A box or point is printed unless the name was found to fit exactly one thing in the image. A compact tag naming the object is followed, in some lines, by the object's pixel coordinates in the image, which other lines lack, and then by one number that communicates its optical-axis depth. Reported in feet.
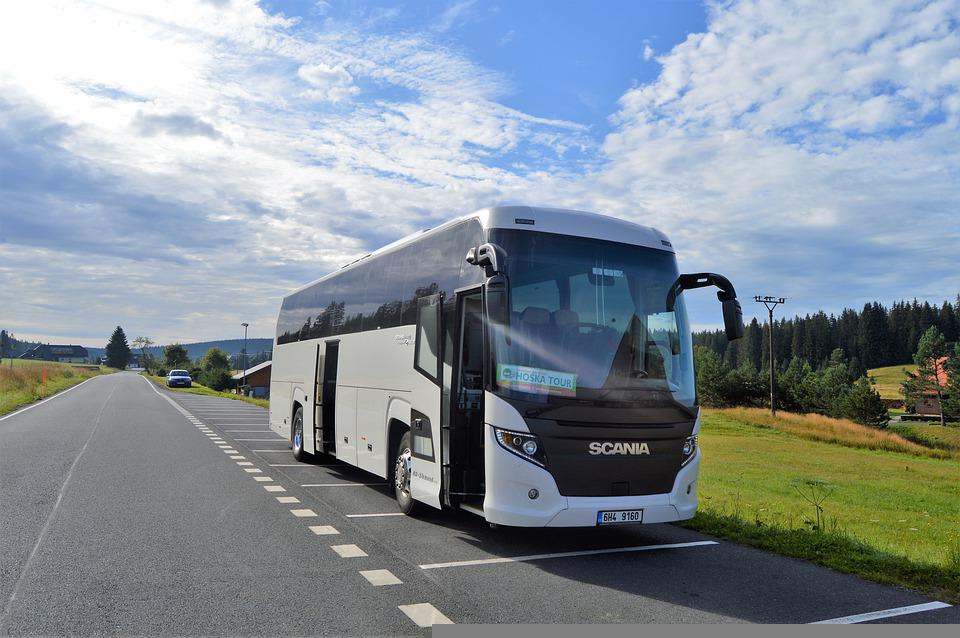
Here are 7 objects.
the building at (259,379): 341.82
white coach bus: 22.86
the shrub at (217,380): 289.53
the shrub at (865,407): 278.26
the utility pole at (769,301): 216.95
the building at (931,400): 366.22
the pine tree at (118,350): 624.59
